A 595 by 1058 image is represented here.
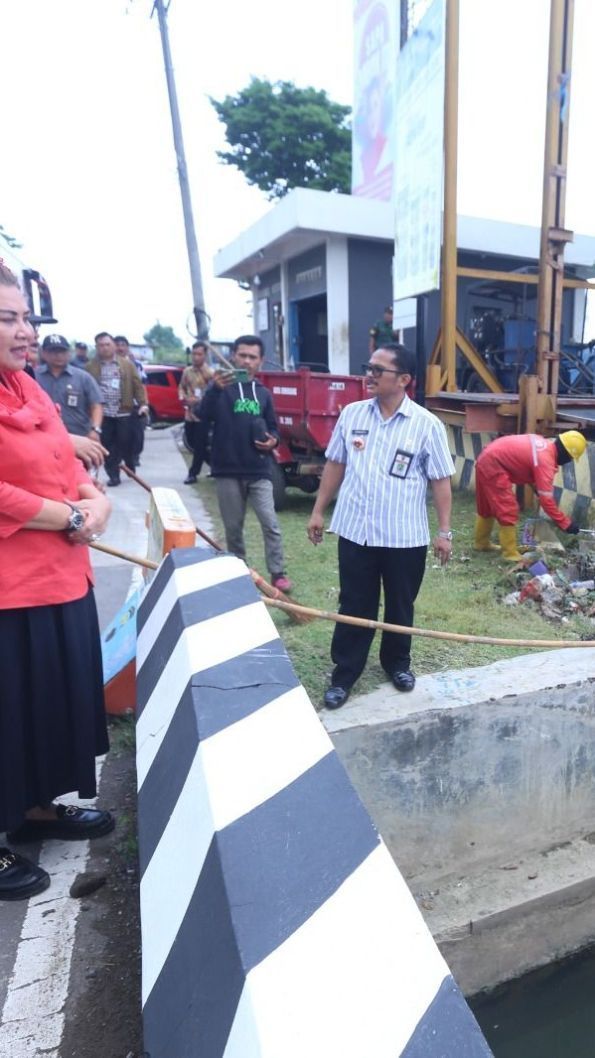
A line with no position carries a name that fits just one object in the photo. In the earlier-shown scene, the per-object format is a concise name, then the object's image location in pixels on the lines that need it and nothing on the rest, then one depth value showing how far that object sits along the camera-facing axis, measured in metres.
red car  17.82
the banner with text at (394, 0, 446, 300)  8.02
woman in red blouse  2.05
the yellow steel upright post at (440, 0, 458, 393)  7.71
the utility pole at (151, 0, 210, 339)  13.63
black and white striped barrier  0.96
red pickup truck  7.26
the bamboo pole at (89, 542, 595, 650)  2.66
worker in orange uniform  5.54
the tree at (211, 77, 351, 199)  22.58
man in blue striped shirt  2.99
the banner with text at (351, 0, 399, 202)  14.48
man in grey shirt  5.91
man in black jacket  4.74
